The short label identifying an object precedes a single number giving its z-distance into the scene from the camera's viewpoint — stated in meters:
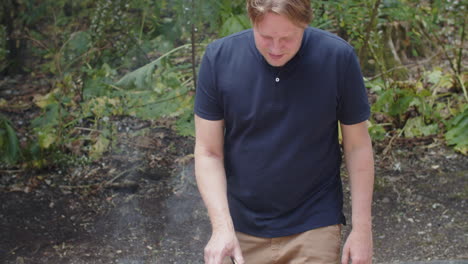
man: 2.67
